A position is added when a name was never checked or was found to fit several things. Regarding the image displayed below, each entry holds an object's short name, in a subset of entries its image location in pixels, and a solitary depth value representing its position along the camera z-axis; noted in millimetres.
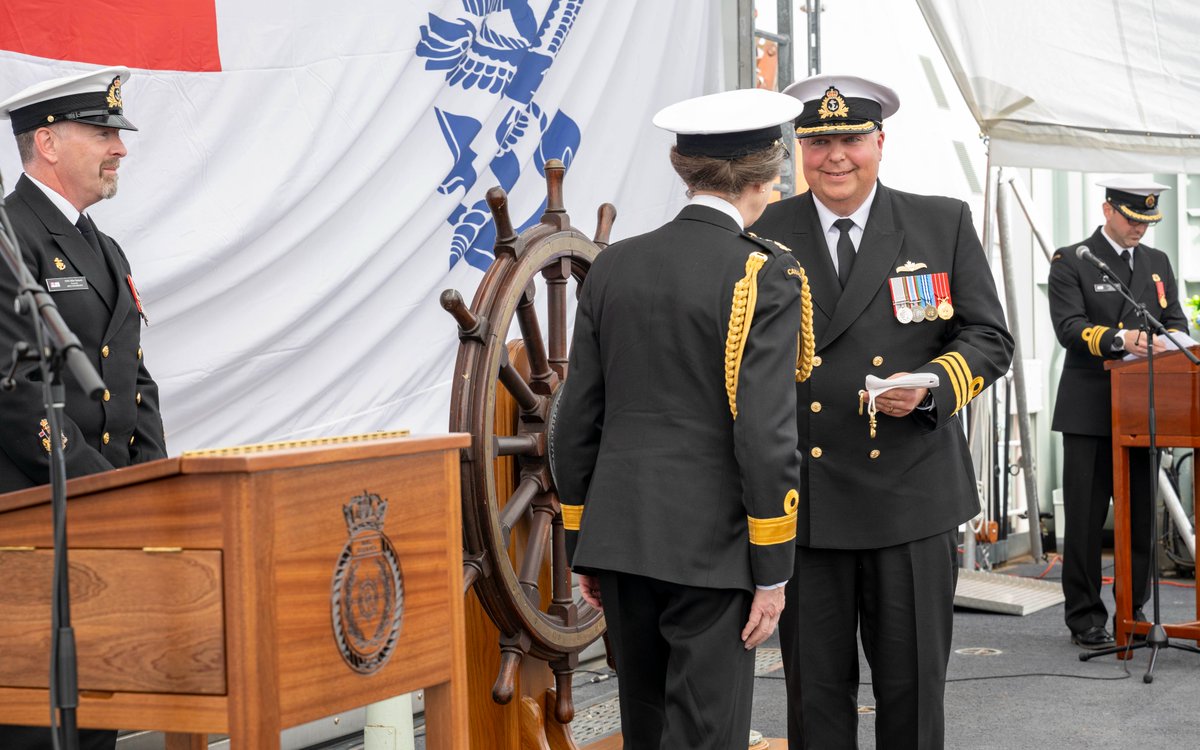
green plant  13918
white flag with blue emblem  6516
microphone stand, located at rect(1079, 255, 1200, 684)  9211
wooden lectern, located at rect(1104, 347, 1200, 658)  9687
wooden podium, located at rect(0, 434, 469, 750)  3184
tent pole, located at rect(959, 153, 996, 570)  11242
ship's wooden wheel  5500
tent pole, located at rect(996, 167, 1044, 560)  12656
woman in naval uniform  4254
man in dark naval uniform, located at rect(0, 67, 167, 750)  5047
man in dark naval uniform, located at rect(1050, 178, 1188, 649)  10398
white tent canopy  9898
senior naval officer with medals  5234
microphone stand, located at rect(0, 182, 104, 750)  3043
